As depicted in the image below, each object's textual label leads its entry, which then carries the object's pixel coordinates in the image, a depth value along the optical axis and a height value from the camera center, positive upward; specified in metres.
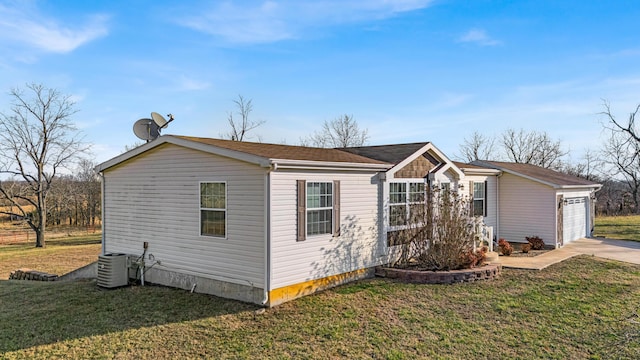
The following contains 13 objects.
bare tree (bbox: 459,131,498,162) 39.09 +4.28
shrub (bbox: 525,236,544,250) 14.34 -1.84
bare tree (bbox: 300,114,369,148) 35.72 +5.19
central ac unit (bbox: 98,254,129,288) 9.23 -1.83
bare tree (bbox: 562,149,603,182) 36.12 +2.22
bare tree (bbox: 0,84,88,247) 25.02 +3.19
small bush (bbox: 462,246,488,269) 10.05 -1.71
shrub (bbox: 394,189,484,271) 9.86 -1.13
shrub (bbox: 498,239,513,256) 12.94 -1.84
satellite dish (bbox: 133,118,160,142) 10.88 +1.70
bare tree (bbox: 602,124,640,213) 31.69 +2.30
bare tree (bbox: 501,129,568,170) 36.00 +3.86
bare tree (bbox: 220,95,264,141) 32.12 +5.58
